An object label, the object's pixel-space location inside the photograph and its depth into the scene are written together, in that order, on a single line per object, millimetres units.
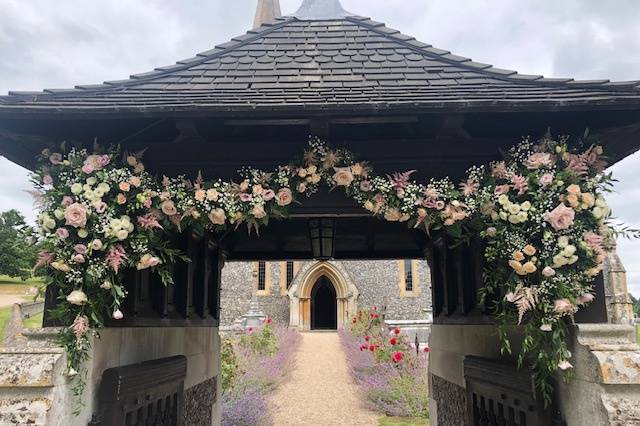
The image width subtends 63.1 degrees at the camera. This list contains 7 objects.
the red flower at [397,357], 11208
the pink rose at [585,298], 2850
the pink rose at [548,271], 2809
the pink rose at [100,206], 3008
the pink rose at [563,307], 2771
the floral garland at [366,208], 2873
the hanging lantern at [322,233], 4660
